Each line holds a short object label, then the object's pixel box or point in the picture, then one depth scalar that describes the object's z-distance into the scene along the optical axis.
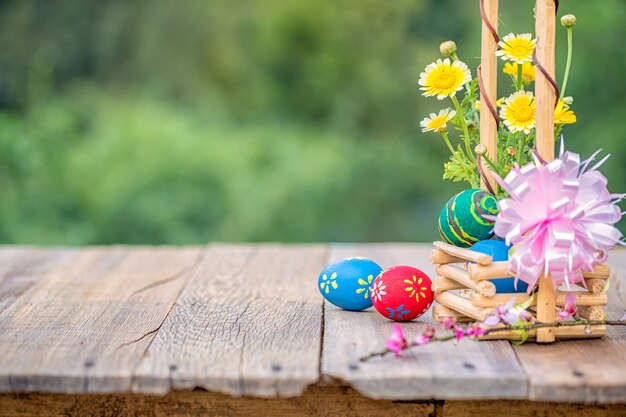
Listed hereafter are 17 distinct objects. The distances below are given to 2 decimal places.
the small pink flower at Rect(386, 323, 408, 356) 1.12
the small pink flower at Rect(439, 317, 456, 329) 1.15
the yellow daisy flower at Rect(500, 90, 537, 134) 1.18
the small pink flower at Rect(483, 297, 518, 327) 1.15
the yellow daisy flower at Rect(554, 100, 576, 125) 1.18
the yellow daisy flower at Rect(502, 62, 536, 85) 1.25
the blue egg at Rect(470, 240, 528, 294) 1.18
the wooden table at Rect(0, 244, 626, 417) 1.09
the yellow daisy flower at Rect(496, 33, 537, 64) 1.19
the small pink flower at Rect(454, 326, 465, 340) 1.13
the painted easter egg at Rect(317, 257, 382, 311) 1.30
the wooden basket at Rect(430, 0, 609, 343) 1.14
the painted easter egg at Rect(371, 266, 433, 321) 1.24
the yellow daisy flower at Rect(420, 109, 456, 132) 1.22
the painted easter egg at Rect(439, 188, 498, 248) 1.19
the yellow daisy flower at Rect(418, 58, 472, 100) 1.21
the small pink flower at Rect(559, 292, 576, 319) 1.17
